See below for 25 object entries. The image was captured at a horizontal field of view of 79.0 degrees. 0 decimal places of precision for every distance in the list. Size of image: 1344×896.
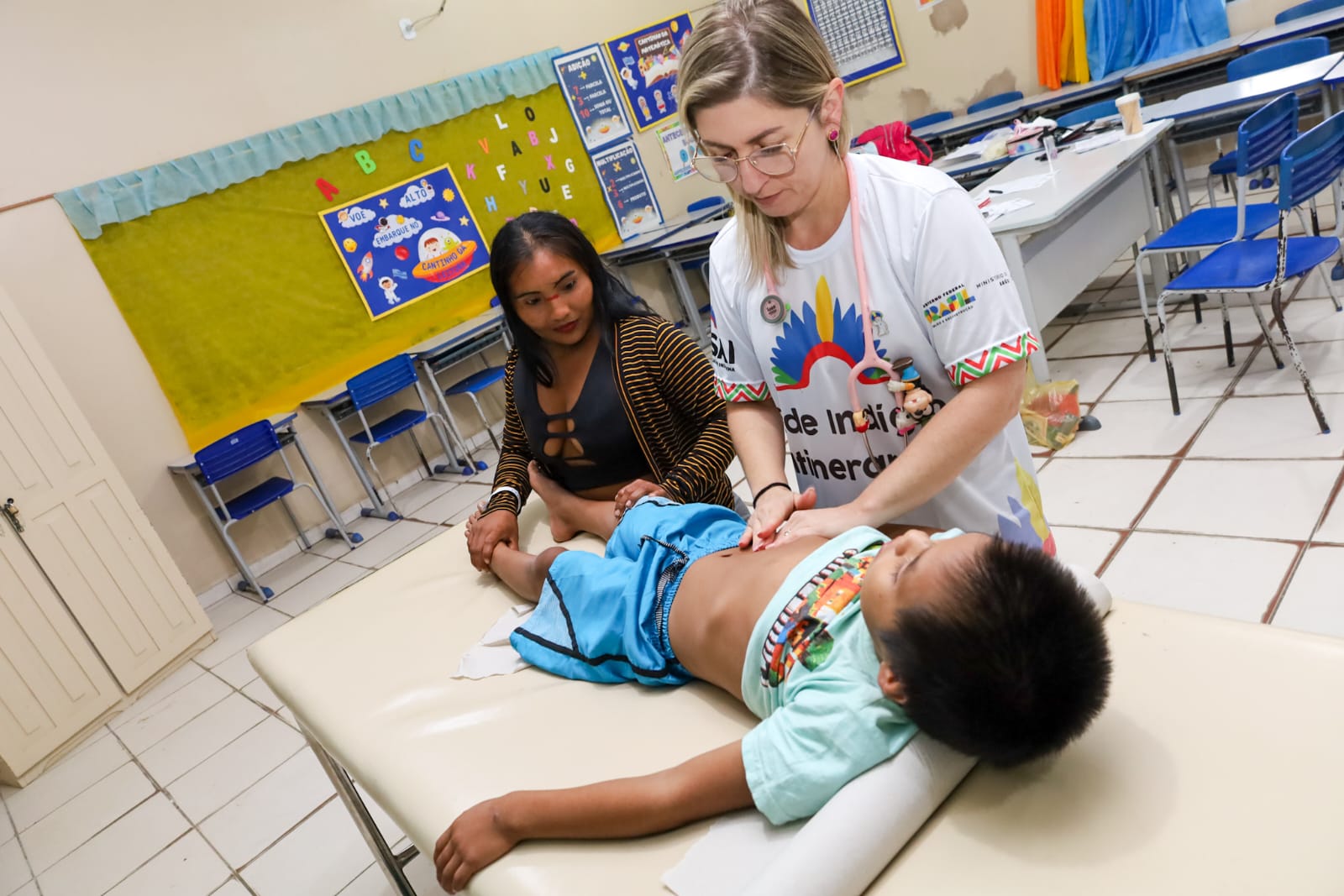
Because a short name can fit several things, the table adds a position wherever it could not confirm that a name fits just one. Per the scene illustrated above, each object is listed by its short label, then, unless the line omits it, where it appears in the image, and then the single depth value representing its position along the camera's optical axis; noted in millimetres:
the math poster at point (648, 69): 6680
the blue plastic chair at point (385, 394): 4715
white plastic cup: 3676
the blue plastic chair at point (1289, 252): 2543
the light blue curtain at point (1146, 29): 5457
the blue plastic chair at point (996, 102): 6172
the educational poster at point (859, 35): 6762
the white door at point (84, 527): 3367
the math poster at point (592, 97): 6379
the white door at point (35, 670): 3262
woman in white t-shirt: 1120
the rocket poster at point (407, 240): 5285
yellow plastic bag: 3129
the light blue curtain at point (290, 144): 4332
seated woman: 1827
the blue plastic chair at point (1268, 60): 4223
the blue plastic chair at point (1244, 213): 2791
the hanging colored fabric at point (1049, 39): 5887
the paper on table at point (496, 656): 1549
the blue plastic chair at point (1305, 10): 4875
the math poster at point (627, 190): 6629
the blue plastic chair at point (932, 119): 6505
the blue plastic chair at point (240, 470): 4273
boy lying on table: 812
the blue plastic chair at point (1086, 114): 4590
